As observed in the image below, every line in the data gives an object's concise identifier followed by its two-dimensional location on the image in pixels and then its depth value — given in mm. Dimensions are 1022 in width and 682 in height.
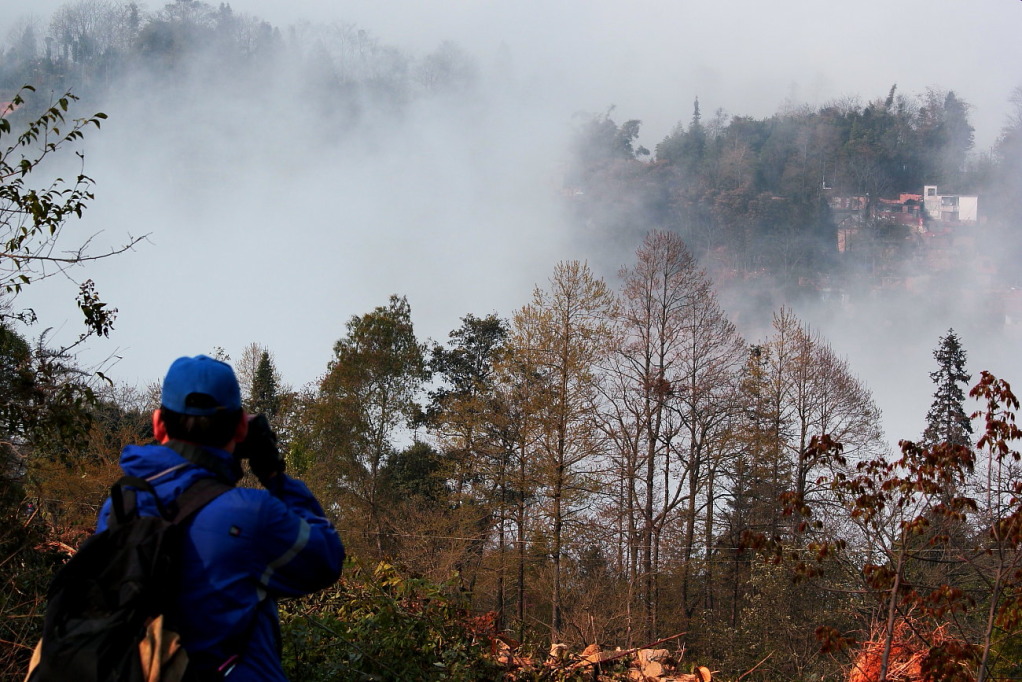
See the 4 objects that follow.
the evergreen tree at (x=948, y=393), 43656
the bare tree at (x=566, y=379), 27453
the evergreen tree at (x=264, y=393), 39656
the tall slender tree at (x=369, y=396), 34406
